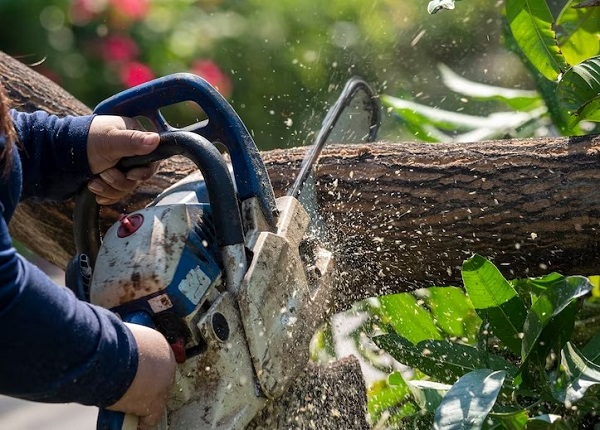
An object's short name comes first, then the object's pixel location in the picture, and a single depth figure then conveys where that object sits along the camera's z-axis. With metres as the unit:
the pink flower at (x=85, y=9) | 9.62
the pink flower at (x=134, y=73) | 9.28
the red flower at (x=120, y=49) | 9.46
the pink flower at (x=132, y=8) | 9.56
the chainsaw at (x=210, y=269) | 3.26
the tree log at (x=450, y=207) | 4.20
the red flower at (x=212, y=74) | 9.13
